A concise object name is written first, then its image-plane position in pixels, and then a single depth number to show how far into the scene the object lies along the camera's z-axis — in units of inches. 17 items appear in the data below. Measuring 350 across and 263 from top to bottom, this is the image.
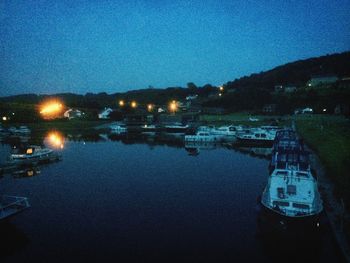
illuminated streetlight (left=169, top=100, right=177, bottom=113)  5068.9
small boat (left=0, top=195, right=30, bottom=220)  797.6
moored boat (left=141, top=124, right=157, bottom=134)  3636.8
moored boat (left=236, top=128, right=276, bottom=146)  2431.1
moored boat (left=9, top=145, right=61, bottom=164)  1830.7
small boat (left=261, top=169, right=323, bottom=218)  778.2
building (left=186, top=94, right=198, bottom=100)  6434.6
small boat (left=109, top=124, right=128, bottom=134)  3588.3
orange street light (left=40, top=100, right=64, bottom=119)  4819.9
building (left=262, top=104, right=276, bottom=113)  4074.8
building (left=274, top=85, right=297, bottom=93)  5144.7
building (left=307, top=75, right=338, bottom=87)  5023.6
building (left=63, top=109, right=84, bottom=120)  4790.4
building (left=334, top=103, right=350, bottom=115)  3169.3
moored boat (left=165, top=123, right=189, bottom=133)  3410.4
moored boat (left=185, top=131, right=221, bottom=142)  2618.1
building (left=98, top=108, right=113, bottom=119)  4668.3
